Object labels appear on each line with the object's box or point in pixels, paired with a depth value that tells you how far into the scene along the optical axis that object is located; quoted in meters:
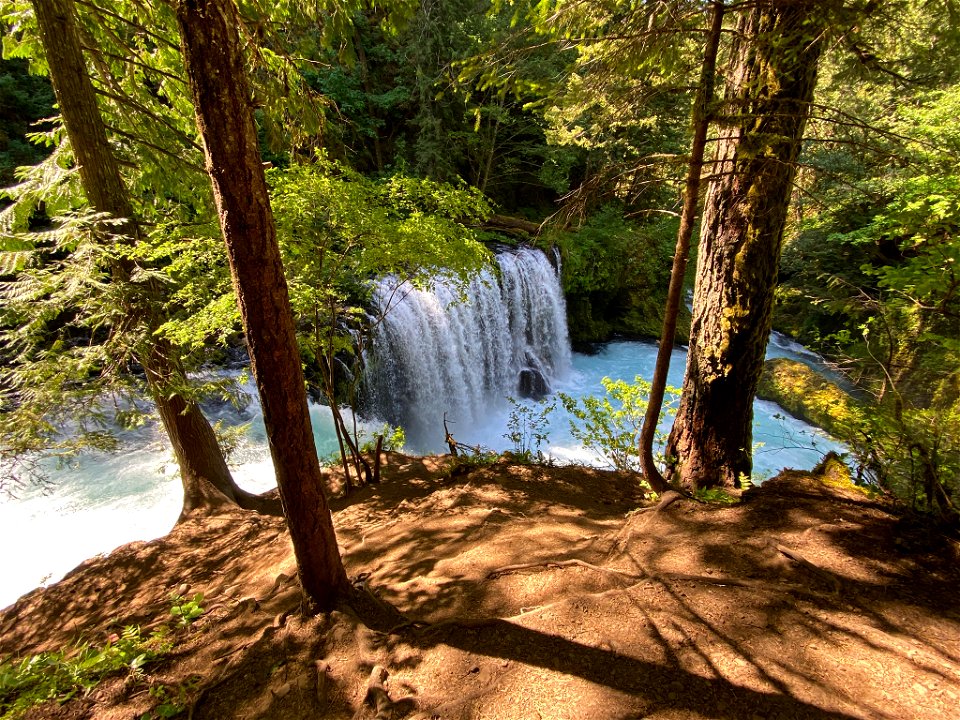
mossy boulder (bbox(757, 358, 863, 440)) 10.46
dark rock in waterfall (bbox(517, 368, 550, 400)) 13.75
